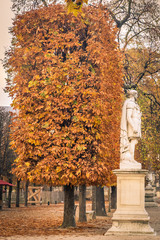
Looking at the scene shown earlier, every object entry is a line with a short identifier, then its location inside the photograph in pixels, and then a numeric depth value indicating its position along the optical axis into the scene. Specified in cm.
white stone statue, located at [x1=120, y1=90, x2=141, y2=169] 1238
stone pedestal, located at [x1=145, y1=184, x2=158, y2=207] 3204
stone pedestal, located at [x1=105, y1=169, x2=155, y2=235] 1146
